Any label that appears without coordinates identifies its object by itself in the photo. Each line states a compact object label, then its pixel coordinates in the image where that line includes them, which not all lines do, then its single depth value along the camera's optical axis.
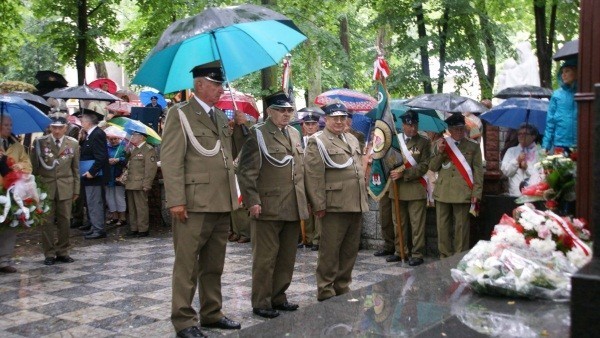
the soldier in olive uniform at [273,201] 7.37
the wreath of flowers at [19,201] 9.54
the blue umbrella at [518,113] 10.33
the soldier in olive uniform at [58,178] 10.84
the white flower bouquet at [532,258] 4.73
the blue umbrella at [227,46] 6.26
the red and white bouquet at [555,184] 5.45
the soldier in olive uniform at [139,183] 13.77
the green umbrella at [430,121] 11.02
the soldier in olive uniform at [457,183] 10.02
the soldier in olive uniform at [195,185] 6.38
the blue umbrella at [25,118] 10.20
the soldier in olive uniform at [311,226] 11.56
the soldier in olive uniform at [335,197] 7.86
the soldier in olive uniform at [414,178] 10.64
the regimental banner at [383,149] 10.12
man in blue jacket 7.09
